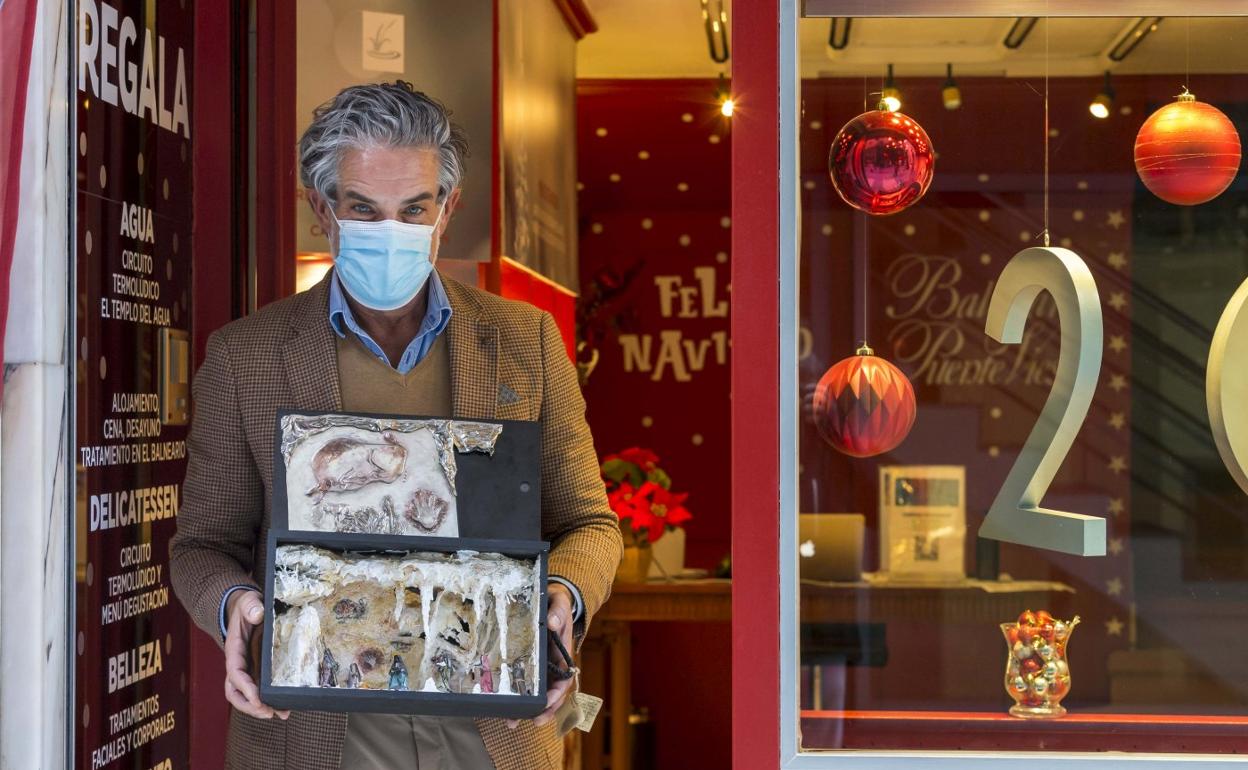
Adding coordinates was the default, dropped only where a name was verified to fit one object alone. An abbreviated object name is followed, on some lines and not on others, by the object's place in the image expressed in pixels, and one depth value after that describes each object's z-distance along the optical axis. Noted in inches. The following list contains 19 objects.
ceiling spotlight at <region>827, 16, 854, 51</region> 103.3
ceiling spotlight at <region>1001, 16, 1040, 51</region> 106.0
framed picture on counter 123.5
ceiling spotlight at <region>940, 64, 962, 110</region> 110.3
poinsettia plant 212.3
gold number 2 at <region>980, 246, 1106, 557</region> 100.7
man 87.3
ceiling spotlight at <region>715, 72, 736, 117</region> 269.0
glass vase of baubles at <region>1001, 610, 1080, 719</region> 104.3
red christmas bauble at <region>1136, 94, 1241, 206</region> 103.2
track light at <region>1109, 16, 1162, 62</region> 105.3
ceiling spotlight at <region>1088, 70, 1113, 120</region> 111.6
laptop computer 101.4
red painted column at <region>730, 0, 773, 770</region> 99.6
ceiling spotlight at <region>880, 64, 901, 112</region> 106.1
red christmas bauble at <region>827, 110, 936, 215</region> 104.3
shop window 102.1
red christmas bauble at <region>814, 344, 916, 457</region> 103.5
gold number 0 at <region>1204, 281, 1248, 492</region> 101.6
